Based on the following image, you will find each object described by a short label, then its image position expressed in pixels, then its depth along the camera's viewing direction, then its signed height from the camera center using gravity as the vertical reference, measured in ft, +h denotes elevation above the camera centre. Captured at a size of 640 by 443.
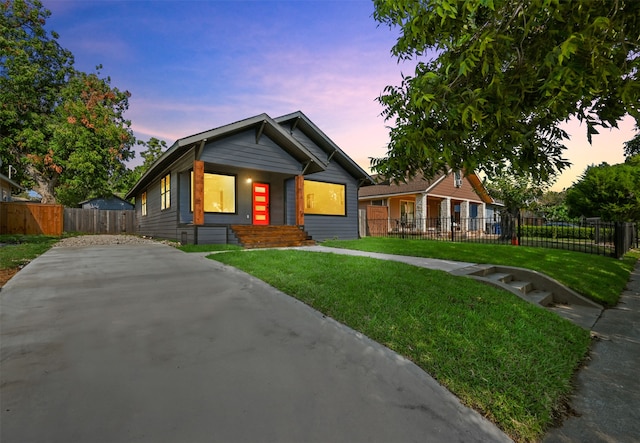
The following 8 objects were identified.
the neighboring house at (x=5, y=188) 55.62 +6.55
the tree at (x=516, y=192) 58.08 +5.18
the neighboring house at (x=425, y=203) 66.54 +4.04
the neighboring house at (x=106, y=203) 109.79 +6.17
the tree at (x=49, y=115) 67.00 +25.01
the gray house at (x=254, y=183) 33.81 +5.10
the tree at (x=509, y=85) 6.62 +3.43
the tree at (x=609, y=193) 46.52 +4.04
